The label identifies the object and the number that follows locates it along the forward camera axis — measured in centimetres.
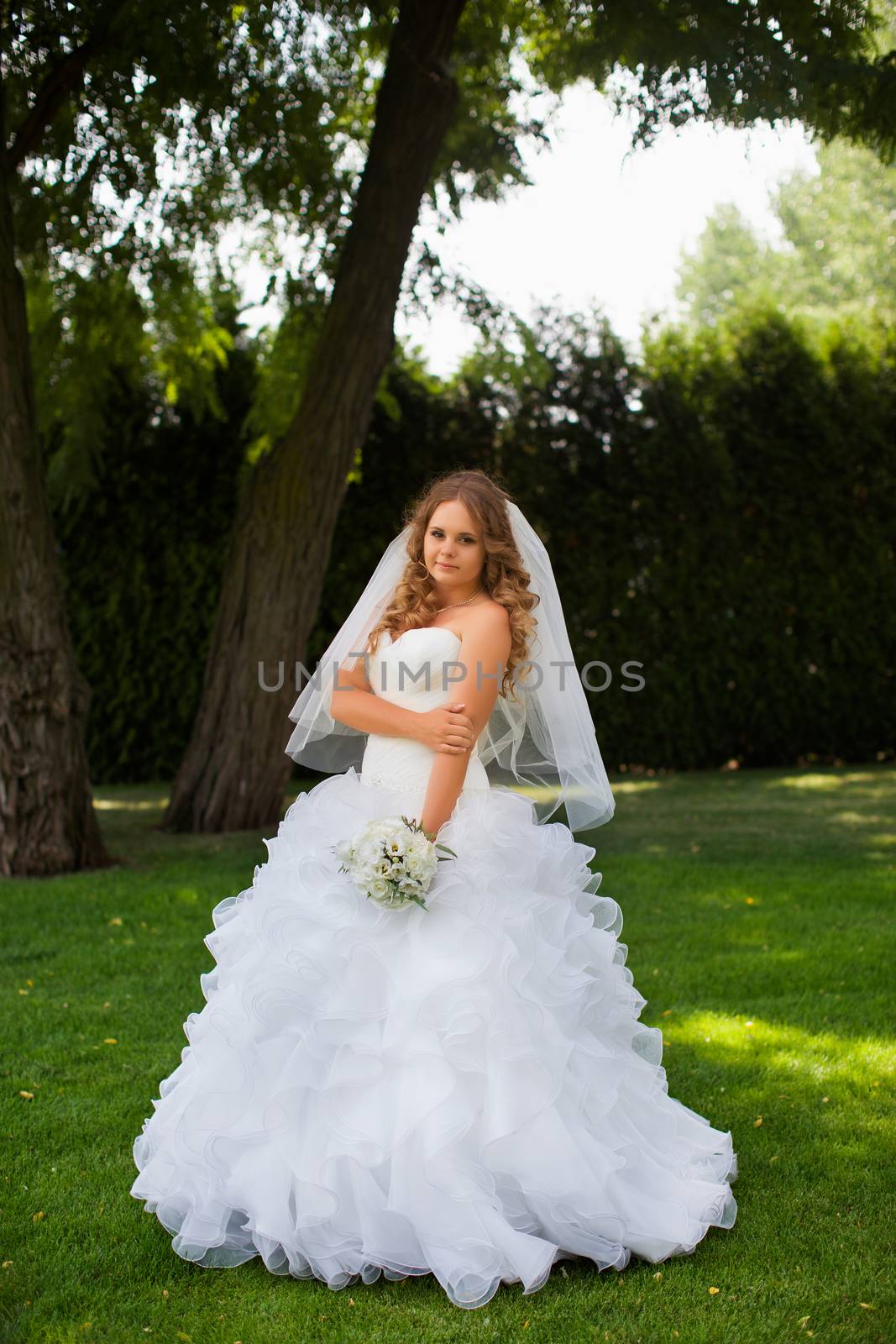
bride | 262
